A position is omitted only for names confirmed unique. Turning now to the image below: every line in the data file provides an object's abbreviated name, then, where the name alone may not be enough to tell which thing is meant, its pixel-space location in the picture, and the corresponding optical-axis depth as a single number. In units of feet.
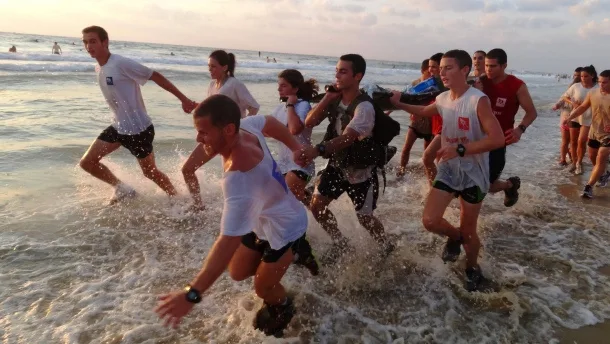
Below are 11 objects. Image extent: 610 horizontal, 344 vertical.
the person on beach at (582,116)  27.68
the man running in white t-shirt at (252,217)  7.95
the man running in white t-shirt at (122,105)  17.54
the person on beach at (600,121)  22.90
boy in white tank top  12.07
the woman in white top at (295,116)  14.40
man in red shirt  15.10
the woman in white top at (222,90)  17.22
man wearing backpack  12.41
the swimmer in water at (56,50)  108.88
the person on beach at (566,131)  29.75
